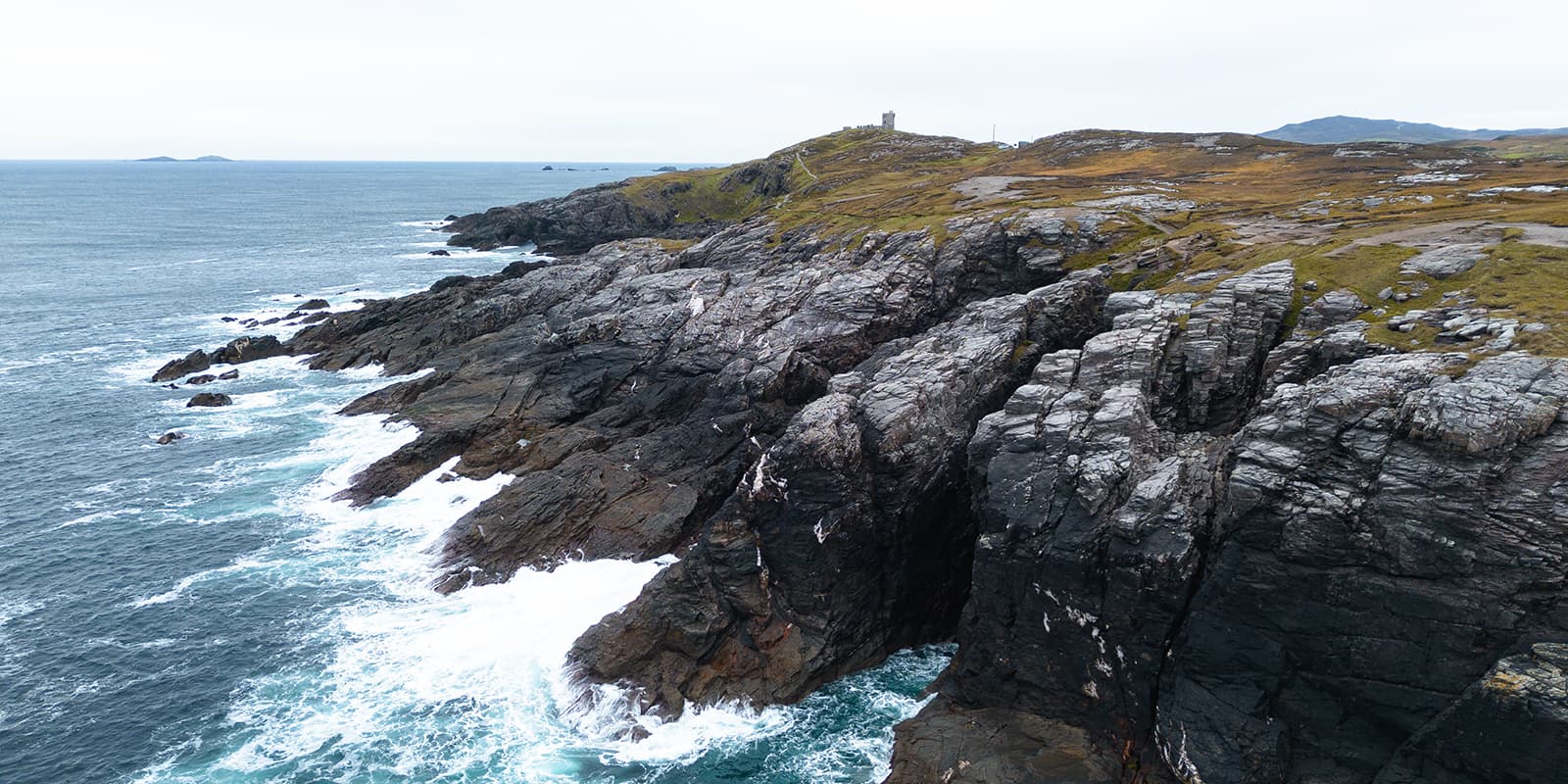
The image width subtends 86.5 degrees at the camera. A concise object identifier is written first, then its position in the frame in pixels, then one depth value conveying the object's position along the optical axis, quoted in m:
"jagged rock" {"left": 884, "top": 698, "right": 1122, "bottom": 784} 30.64
